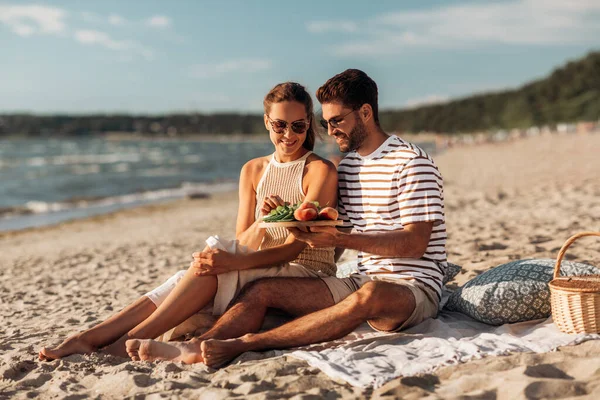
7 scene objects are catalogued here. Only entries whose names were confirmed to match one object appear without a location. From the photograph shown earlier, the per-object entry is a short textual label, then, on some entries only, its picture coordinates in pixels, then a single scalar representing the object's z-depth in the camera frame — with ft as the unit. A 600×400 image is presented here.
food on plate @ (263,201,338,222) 11.19
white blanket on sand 10.51
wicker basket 11.13
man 11.75
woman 12.35
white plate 11.14
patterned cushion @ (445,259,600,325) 12.96
